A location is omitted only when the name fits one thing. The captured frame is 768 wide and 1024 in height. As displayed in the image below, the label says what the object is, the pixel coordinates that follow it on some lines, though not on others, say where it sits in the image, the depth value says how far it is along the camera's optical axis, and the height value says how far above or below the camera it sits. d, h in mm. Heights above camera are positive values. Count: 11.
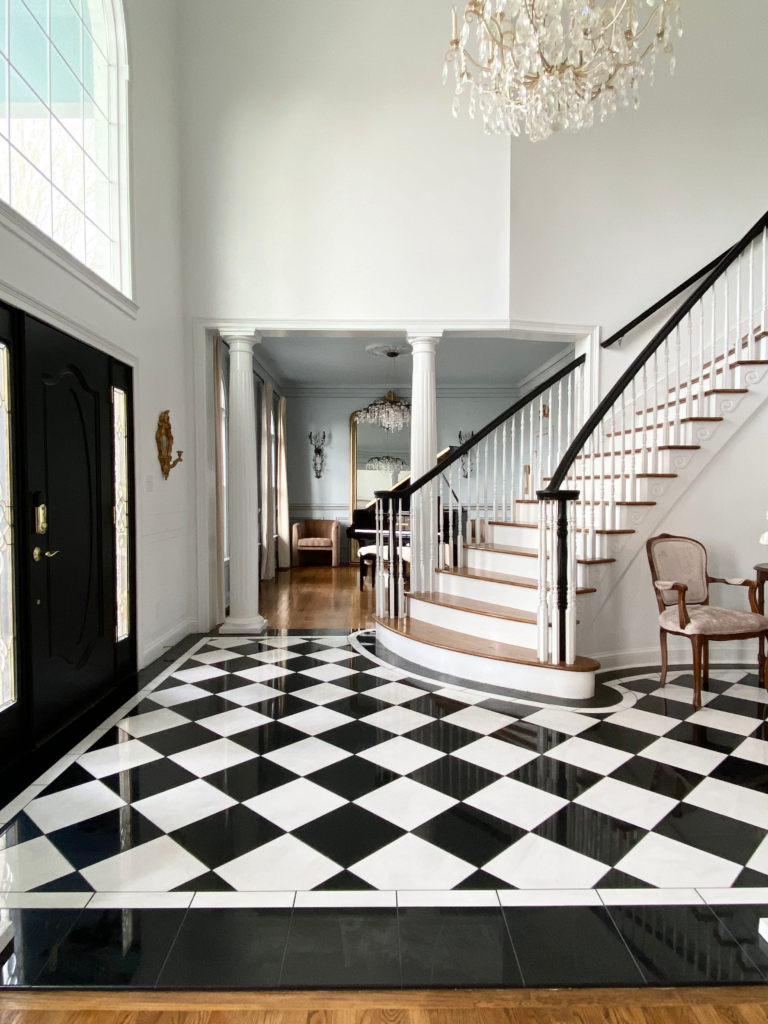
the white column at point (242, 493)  5406 -43
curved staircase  3652 -310
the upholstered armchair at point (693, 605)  3482 -757
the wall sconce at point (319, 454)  11336 +628
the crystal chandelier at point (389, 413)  9773 +1208
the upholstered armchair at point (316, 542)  10586 -946
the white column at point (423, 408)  5418 +710
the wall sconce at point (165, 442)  4676 +364
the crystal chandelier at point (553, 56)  2953 +2183
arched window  2957 +2048
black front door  2955 -208
